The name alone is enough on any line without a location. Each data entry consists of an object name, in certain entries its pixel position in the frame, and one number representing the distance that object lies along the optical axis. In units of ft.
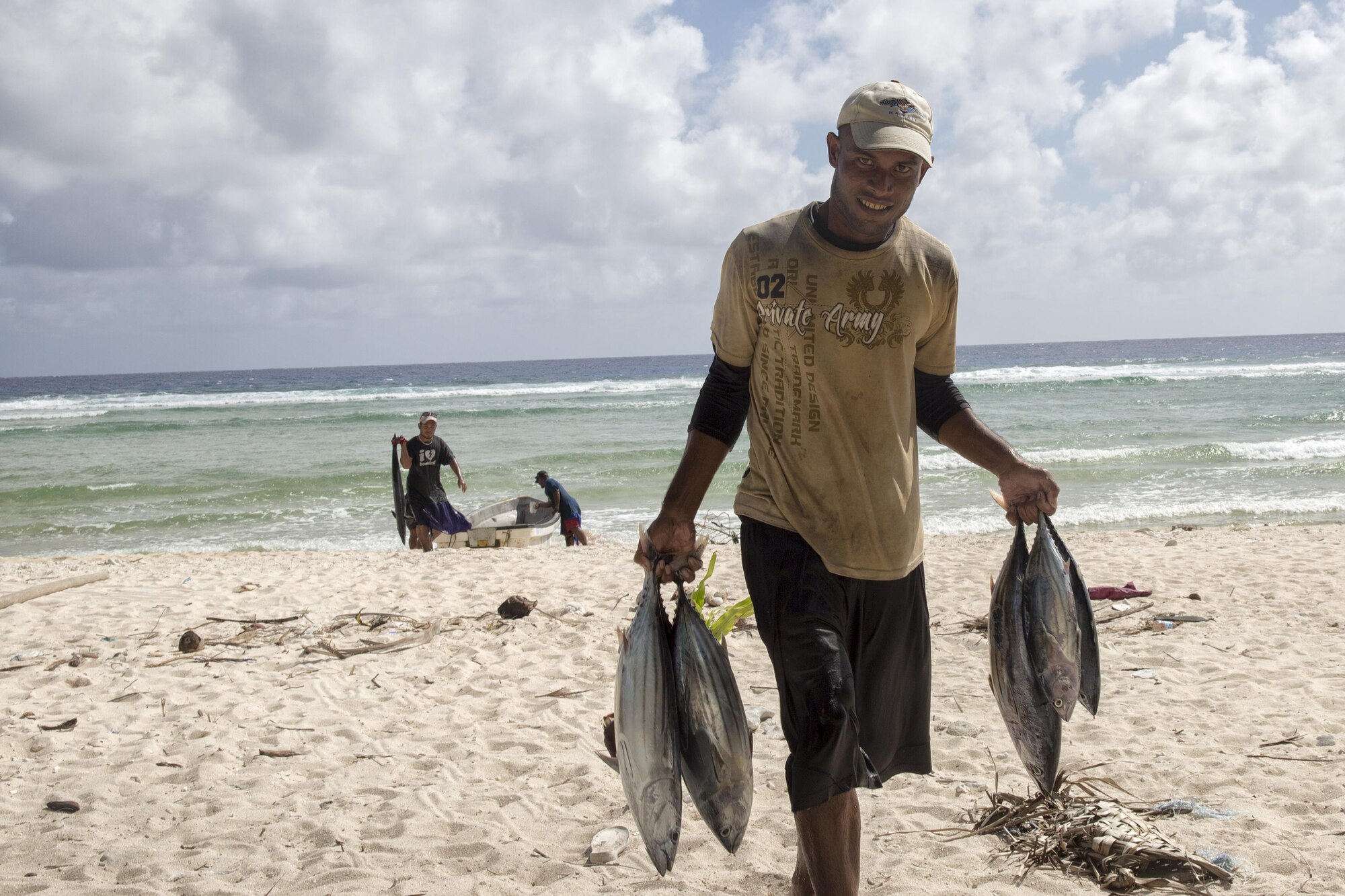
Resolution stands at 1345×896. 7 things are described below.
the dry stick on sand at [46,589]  23.76
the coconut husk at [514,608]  22.81
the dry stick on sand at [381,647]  19.79
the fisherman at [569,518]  38.81
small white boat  37.91
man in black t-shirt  35.88
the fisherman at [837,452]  6.93
